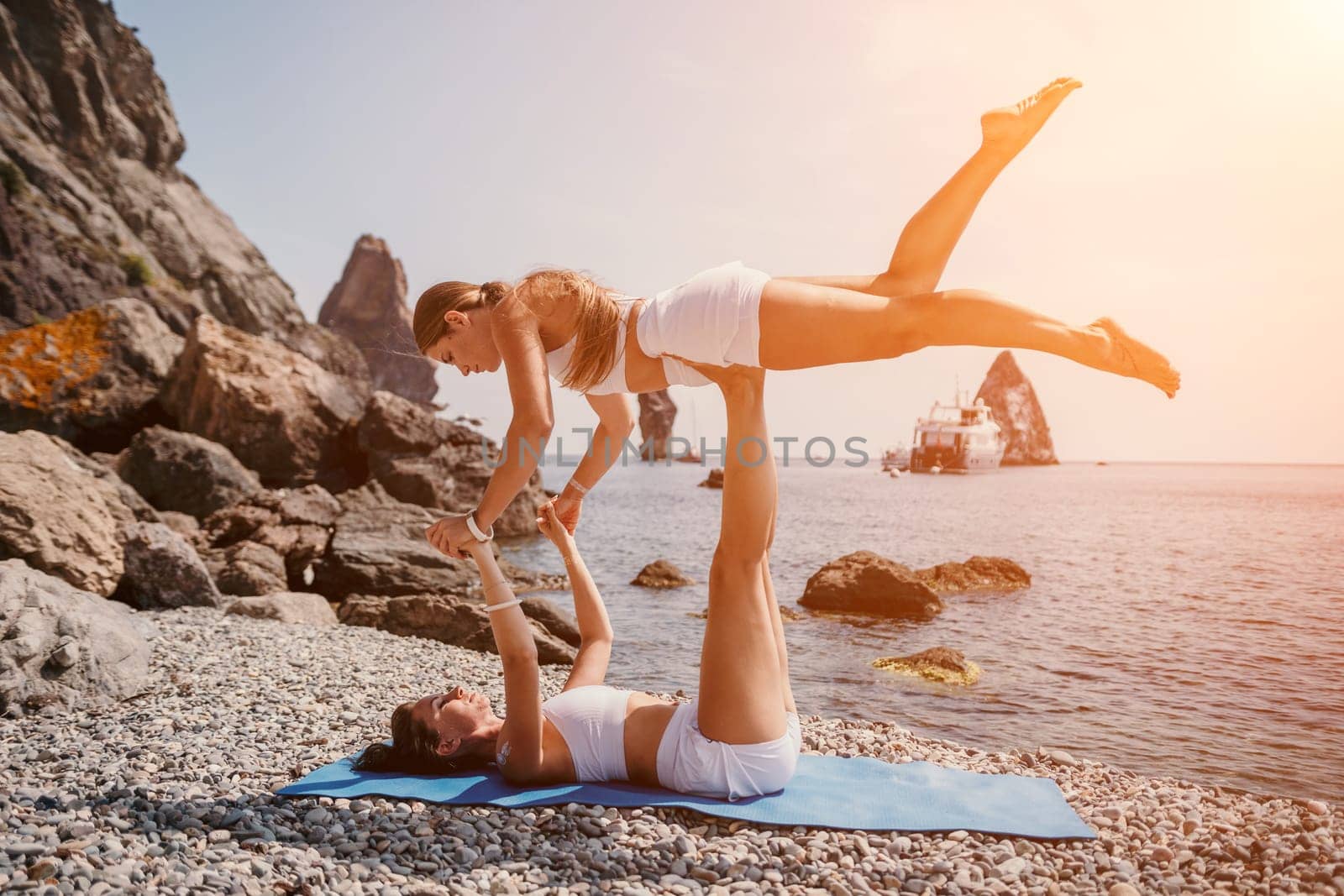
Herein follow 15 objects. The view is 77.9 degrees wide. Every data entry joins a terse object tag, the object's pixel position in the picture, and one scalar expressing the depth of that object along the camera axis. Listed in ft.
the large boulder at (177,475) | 48.88
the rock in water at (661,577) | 51.11
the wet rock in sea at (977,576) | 51.83
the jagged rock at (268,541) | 34.63
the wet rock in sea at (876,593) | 42.88
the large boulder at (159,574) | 28.94
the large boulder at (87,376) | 56.80
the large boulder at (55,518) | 25.40
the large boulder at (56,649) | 17.72
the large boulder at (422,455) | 64.80
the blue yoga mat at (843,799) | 12.84
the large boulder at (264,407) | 60.70
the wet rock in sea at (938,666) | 29.91
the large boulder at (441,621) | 29.32
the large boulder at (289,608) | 29.84
